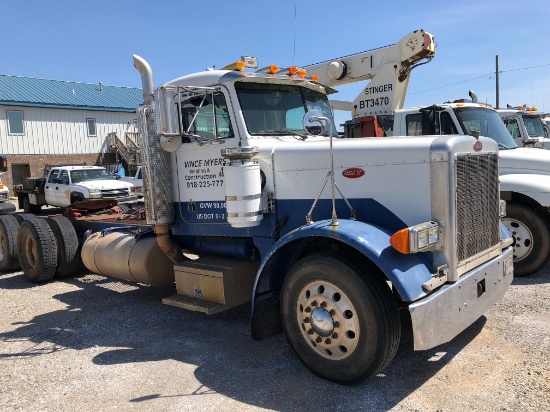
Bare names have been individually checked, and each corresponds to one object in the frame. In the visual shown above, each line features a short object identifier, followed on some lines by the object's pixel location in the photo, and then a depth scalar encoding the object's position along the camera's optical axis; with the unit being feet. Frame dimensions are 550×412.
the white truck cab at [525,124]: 35.83
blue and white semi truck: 12.12
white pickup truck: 55.57
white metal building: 91.20
